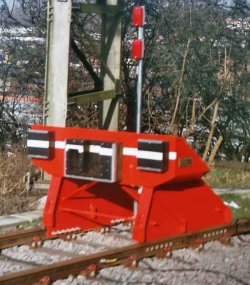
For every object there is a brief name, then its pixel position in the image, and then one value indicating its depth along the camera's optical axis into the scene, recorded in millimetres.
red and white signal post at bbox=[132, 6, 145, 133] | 9531
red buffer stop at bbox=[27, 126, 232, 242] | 7977
